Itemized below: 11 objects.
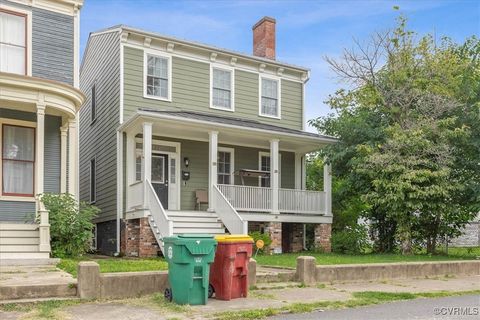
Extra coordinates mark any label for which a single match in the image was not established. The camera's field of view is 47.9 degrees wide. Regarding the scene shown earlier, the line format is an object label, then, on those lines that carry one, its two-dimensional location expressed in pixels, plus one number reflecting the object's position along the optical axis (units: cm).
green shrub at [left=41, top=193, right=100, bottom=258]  1280
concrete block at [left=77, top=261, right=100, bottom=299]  789
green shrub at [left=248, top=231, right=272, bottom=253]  1580
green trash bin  770
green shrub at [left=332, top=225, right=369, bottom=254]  1819
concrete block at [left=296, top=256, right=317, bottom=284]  1005
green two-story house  1590
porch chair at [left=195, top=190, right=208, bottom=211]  1786
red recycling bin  827
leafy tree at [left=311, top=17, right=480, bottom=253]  1641
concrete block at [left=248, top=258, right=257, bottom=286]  934
